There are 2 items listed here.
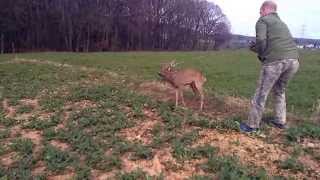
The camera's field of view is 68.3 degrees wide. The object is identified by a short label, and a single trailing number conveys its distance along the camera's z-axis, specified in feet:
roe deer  14.47
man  11.74
